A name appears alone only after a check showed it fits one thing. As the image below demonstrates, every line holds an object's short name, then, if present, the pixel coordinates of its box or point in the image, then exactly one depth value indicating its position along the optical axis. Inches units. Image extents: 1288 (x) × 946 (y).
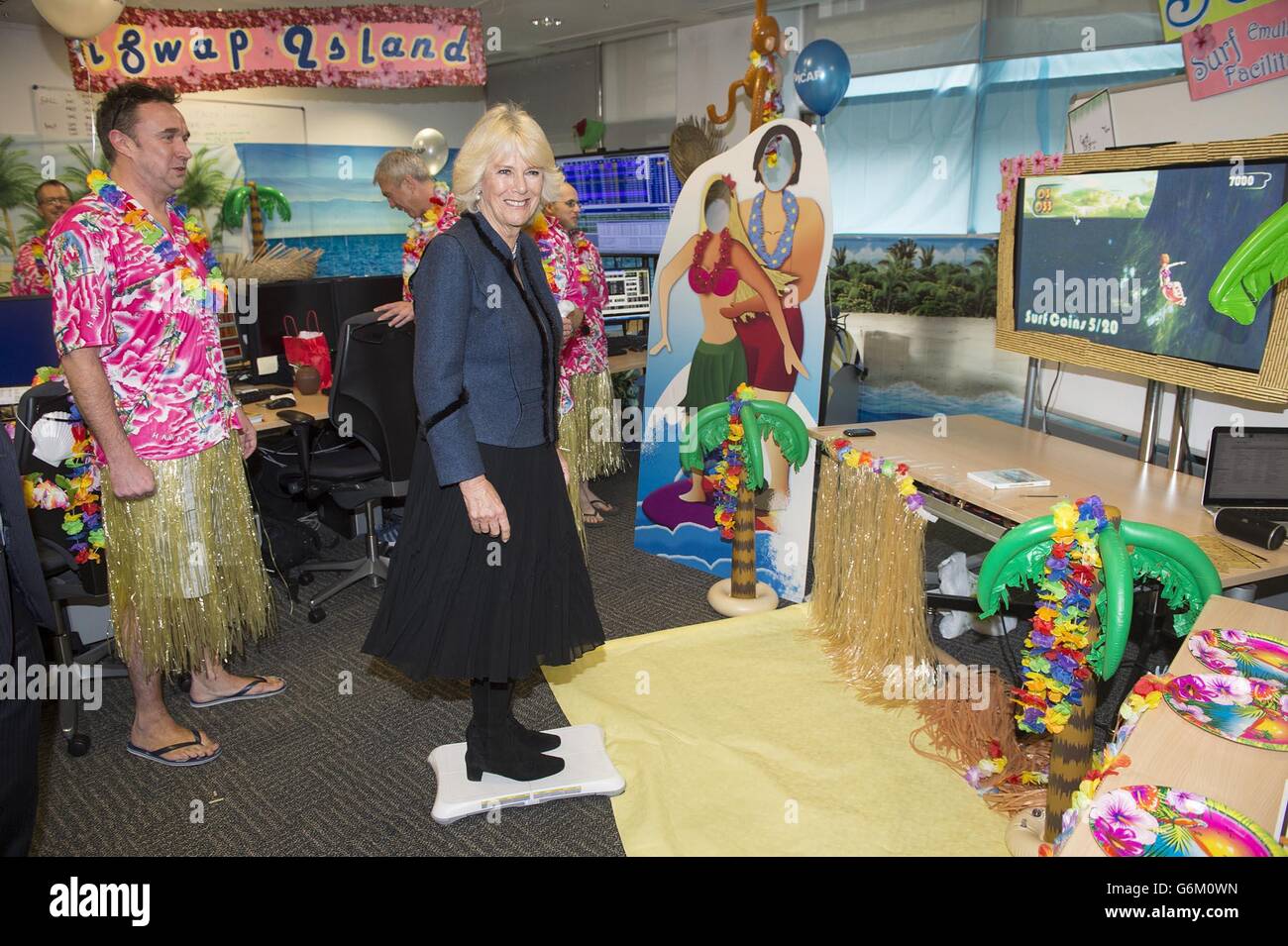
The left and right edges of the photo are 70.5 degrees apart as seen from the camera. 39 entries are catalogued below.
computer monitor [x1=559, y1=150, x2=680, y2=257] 236.2
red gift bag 156.9
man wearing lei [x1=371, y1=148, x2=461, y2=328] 149.4
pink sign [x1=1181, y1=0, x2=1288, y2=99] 104.6
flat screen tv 89.8
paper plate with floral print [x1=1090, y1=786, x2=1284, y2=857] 43.6
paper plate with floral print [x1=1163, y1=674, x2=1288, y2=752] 54.8
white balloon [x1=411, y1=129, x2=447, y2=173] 301.6
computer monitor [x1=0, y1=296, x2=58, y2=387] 134.3
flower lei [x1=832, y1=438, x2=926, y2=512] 105.6
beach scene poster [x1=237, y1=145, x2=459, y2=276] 317.1
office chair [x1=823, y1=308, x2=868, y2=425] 205.8
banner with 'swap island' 190.9
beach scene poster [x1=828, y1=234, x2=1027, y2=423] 220.8
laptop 90.7
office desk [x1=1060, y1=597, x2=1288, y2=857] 49.9
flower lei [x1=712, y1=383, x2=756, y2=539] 131.2
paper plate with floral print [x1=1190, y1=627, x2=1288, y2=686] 61.3
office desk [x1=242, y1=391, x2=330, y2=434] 131.3
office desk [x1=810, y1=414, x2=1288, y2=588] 91.6
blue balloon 167.9
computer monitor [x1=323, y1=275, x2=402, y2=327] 166.7
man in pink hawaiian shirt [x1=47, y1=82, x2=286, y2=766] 85.7
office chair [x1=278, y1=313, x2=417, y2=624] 125.4
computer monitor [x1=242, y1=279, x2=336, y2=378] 159.6
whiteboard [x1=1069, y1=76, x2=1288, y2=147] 106.3
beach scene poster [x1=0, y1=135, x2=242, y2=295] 250.2
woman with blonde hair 72.6
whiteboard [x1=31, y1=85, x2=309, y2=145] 256.7
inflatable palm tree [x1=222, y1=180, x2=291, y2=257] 301.1
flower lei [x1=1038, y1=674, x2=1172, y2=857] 51.2
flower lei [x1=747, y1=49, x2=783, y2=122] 141.5
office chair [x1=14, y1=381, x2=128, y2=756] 98.2
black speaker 82.7
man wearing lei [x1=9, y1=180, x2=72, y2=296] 185.3
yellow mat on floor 88.3
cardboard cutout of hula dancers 131.7
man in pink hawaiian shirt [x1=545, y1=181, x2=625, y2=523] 171.6
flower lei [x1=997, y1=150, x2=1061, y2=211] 114.3
